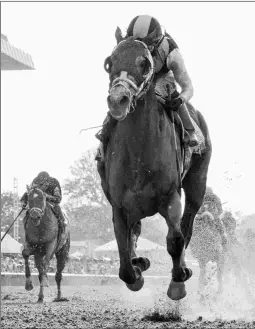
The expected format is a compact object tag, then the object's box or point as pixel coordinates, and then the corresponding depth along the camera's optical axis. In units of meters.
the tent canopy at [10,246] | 44.94
